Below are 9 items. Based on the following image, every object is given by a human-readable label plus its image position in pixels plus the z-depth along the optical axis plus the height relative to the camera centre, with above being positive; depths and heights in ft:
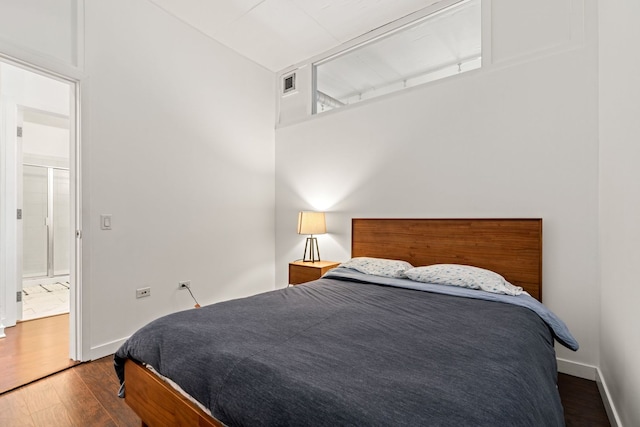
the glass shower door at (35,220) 15.95 -0.43
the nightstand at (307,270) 10.09 -1.94
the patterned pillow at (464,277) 6.66 -1.51
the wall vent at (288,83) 12.84 +5.50
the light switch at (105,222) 8.10 -0.26
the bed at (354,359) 2.82 -1.74
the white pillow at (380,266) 8.30 -1.52
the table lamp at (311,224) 10.82 -0.41
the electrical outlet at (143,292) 8.89 -2.36
